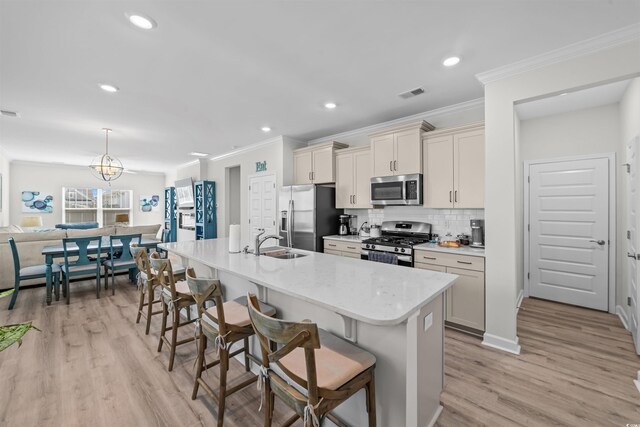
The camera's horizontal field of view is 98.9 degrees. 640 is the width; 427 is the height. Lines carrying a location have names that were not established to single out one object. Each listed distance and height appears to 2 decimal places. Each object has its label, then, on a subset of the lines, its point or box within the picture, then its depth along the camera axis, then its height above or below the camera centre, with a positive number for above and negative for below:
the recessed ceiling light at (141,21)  1.91 +1.38
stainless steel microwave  3.61 +0.29
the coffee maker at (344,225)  4.68 -0.23
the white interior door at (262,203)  5.47 +0.18
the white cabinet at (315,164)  4.67 +0.87
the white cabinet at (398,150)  3.62 +0.86
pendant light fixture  5.18 +0.87
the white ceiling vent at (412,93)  3.14 +1.39
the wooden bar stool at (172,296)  2.34 -0.75
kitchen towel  3.46 -0.60
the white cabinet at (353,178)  4.28 +0.54
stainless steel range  3.42 -0.40
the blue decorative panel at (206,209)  7.35 +0.09
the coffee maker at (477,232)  3.29 -0.26
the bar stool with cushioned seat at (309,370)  1.10 -0.77
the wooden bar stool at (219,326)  1.71 -0.75
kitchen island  1.39 -0.64
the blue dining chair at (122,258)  4.47 -0.78
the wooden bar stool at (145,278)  2.91 -0.72
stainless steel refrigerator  4.43 -0.06
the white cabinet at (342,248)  3.99 -0.56
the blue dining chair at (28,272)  3.83 -0.87
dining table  4.01 -0.57
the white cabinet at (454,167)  3.17 +0.53
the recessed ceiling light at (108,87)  2.98 +1.40
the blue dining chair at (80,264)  4.04 -0.77
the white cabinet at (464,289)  2.89 -0.85
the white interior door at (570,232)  3.62 -0.31
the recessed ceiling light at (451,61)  2.47 +1.38
